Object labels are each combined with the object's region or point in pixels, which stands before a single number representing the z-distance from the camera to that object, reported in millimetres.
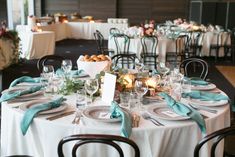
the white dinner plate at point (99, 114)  2010
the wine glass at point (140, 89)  2410
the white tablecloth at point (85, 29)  12894
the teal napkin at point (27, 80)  2930
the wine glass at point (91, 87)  2443
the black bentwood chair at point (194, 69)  7070
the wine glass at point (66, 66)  3059
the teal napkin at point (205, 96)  2512
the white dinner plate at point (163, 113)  2082
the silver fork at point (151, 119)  2043
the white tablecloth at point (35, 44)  8391
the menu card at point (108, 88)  2311
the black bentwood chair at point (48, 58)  3916
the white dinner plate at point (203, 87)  2838
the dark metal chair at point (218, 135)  1813
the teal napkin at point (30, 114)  2072
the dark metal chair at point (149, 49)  6629
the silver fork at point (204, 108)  2275
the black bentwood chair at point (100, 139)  1713
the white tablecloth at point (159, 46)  6824
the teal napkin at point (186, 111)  2045
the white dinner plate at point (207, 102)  2357
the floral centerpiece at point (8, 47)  6883
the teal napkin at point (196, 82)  2982
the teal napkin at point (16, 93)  2434
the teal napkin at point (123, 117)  1902
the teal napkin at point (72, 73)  3079
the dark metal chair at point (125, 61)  4339
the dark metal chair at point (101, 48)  7699
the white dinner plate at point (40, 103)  2163
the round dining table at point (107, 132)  1970
